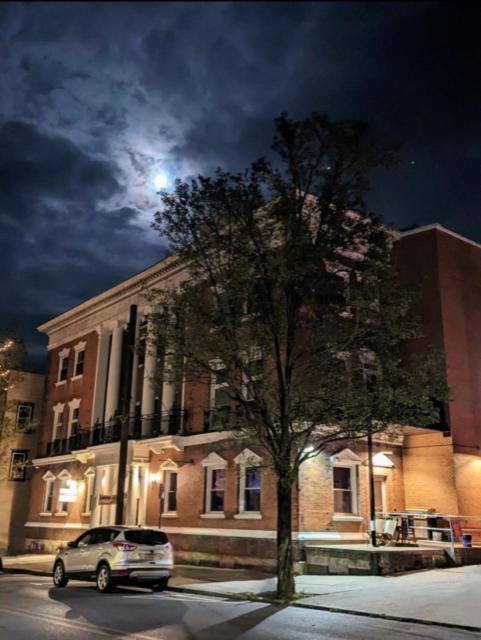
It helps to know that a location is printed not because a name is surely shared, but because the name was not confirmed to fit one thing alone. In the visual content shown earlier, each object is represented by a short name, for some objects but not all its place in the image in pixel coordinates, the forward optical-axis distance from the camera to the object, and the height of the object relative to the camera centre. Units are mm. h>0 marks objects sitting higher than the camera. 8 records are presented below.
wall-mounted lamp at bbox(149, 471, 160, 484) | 26588 +1575
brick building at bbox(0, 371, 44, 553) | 37875 +3148
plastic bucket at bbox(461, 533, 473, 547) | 20312 -480
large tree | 15281 +5172
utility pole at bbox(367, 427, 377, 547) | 19562 +443
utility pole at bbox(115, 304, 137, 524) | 21158 +2956
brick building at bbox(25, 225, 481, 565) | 21750 +2106
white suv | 15711 -1021
